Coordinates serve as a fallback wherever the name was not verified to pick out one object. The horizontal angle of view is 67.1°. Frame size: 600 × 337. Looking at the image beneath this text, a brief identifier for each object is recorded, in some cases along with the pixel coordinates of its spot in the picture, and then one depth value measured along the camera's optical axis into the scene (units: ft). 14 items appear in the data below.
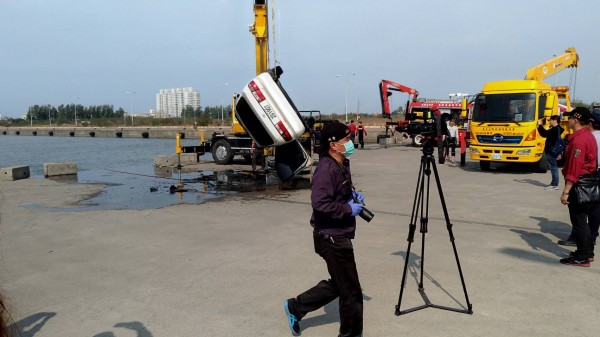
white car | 37.09
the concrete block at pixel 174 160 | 60.72
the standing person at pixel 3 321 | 4.58
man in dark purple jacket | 11.34
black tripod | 13.92
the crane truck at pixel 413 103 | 88.28
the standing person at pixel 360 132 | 89.90
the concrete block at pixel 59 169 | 51.29
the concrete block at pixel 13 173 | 46.57
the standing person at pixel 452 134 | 56.75
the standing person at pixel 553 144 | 36.29
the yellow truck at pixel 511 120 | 45.50
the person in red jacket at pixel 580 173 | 18.01
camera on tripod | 14.85
